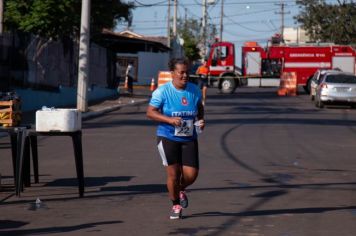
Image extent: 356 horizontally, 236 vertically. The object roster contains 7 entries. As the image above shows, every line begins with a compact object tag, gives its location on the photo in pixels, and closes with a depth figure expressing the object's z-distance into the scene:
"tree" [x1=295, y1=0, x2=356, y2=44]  66.69
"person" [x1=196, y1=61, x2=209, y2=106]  53.88
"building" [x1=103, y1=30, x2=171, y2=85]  65.00
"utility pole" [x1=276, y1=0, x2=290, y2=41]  105.89
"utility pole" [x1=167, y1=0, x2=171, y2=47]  75.71
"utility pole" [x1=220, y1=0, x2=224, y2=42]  97.44
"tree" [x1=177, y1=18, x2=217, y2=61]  93.69
